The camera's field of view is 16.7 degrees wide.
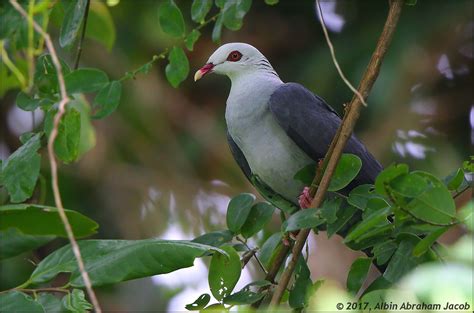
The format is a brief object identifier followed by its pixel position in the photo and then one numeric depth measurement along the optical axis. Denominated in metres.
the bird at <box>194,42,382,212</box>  7.05
